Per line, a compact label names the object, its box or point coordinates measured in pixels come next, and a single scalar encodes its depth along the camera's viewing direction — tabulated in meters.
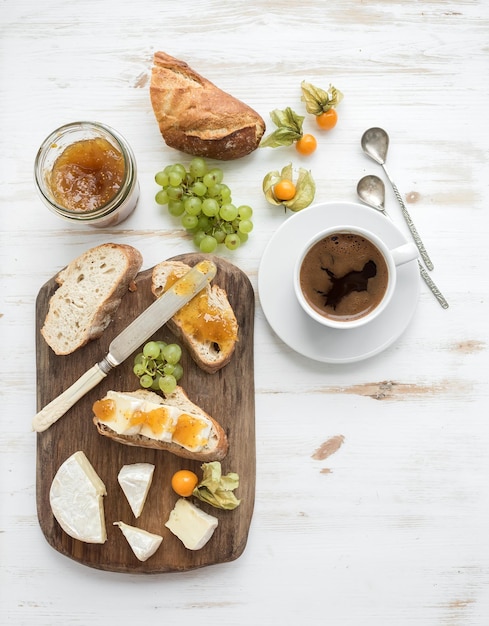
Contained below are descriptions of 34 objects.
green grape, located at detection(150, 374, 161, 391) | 0.64
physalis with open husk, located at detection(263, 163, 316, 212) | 0.67
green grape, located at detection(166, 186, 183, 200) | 0.65
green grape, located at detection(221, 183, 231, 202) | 0.65
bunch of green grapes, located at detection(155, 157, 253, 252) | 0.65
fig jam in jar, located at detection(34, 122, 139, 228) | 0.63
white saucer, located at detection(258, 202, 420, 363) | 0.65
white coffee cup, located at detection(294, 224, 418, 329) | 0.61
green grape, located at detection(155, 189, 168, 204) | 0.66
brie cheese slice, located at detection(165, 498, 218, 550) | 0.64
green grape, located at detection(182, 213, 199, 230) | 0.65
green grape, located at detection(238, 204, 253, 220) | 0.66
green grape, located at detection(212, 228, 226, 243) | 0.66
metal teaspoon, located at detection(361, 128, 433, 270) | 0.68
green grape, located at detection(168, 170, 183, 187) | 0.65
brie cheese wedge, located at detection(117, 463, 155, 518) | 0.65
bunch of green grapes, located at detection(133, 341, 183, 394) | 0.63
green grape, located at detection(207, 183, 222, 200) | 0.65
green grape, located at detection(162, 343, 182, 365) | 0.63
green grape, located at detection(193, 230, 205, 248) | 0.66
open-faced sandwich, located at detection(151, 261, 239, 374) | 0.63
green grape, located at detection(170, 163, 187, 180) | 0.65
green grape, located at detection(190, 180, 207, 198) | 0.65
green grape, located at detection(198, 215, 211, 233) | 0.66
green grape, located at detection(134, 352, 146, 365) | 0.64
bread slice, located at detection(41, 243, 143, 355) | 0.64
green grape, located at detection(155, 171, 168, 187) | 0.65
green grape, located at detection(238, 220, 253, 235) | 0.66
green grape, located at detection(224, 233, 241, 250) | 0.66
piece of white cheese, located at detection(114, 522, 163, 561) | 0.64
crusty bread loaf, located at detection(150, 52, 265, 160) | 0.65
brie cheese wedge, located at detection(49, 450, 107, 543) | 0.65
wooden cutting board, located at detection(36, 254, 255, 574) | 0.66
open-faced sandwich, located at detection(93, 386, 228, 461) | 0.61
